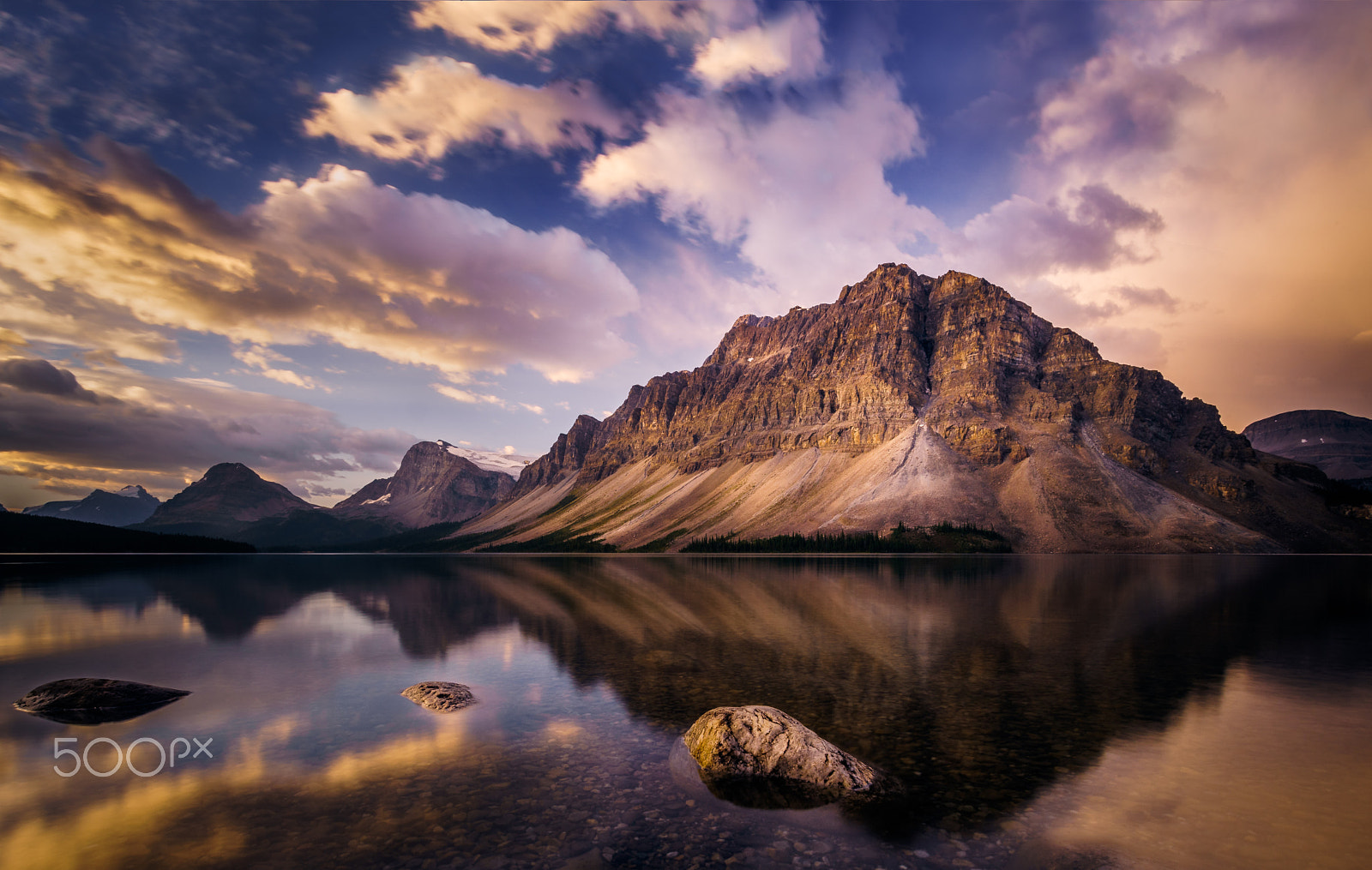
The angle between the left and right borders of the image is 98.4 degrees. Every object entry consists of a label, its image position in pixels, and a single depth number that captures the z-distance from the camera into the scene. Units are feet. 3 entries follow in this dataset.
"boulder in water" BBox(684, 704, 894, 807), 55.36
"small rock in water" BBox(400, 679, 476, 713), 86.89
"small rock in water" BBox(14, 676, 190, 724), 83.92
